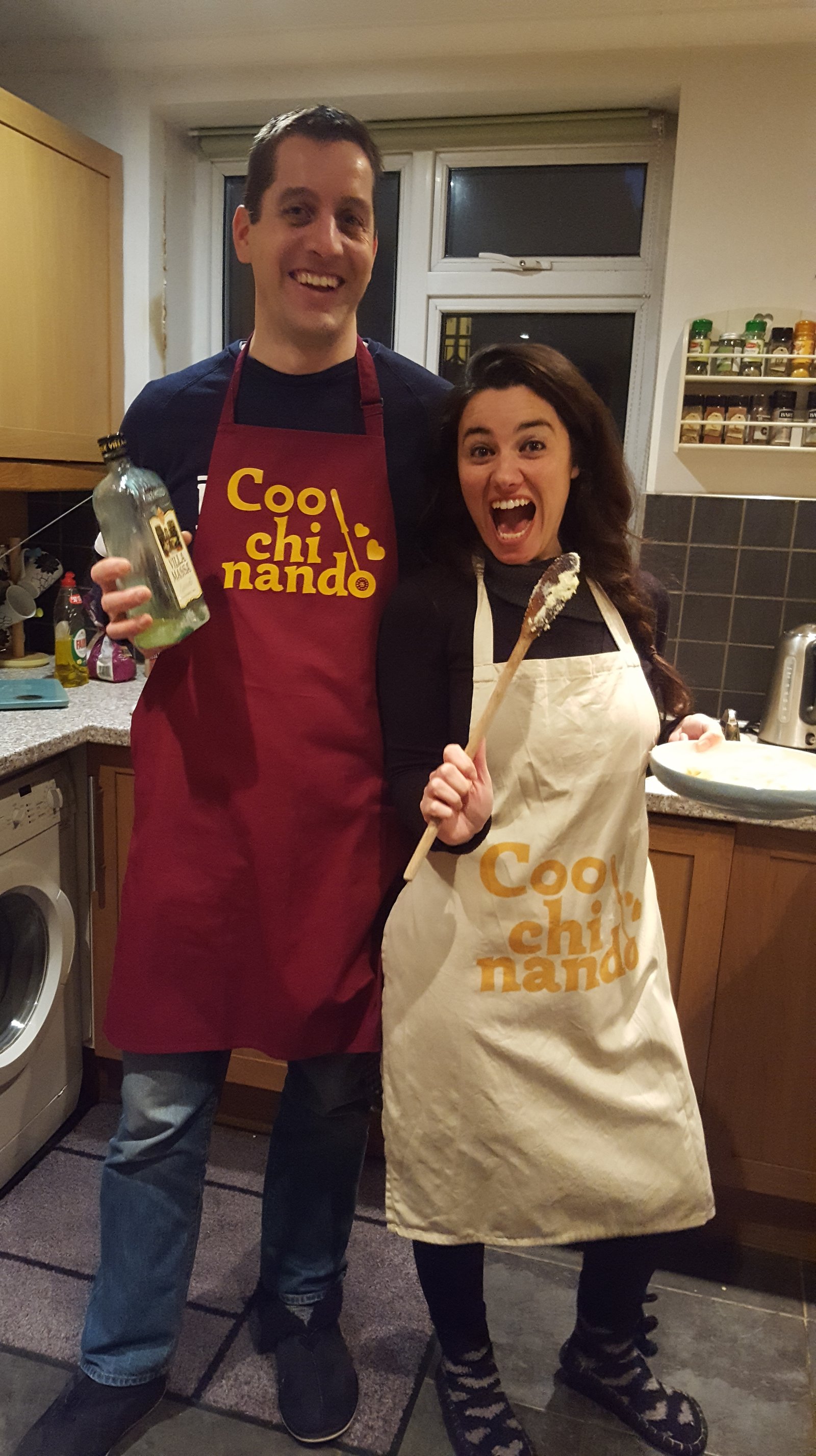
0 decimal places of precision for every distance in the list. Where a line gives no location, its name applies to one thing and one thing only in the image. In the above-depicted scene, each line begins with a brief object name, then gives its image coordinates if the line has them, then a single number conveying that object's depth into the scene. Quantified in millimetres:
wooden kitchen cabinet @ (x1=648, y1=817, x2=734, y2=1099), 1679
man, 1198
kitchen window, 2273
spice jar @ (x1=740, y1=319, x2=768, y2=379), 1965
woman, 1111
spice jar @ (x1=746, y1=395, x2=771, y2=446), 2000
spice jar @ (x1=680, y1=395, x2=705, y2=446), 2027
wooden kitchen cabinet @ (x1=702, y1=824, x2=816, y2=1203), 1660
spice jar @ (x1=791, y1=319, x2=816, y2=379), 1952
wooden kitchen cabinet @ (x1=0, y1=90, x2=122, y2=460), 2023
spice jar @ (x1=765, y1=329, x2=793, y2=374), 1975
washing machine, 1784
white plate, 1089
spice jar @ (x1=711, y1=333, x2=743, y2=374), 1977
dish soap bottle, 2240
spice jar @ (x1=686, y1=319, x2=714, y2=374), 1994
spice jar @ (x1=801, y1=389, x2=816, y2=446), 2008
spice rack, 1972
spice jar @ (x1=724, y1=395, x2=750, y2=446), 2008
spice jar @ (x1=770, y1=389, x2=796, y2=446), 1995
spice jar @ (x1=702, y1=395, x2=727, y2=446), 2014
